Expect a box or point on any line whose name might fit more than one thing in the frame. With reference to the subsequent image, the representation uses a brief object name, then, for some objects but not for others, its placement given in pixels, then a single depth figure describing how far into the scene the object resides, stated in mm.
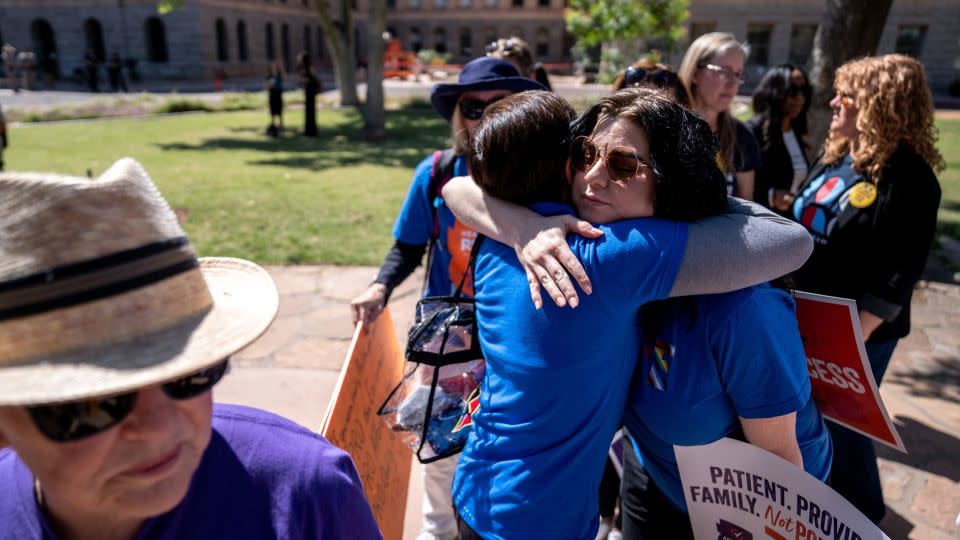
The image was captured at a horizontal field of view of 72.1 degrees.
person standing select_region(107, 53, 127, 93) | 32781
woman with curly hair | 2602
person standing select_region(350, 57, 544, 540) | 2668
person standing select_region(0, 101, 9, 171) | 10461
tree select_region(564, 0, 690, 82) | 16203
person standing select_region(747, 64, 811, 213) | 4273
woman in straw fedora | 890
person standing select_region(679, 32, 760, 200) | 3451
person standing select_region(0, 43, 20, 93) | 31281
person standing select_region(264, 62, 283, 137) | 15812
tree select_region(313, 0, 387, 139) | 14875
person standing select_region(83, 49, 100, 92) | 32559
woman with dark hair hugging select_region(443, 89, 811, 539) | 1472
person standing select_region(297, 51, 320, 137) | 15109
